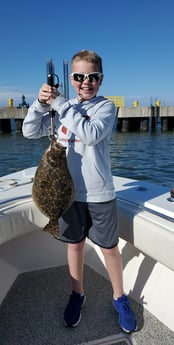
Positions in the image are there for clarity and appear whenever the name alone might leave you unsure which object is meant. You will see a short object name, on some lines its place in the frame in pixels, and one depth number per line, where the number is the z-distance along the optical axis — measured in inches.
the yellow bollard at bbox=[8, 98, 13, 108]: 1037.2
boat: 89.6
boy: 74.9
